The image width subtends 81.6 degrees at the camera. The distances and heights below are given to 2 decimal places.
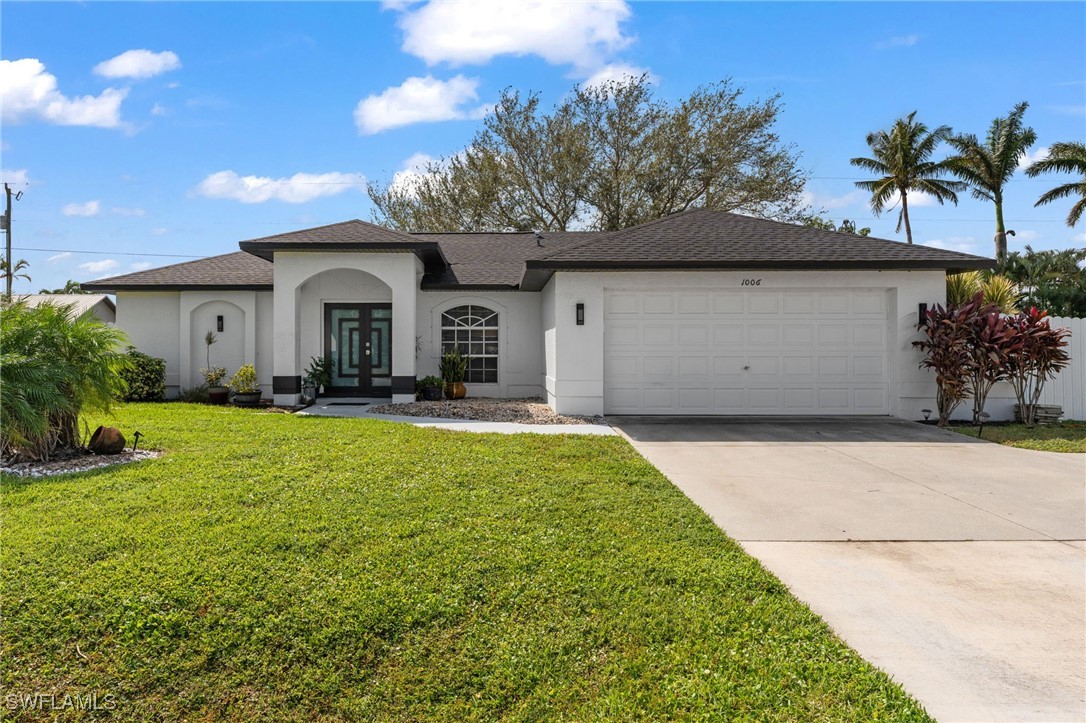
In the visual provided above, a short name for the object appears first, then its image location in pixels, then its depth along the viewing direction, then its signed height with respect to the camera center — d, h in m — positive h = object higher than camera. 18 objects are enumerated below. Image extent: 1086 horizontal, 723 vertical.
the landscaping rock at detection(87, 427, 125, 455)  7.61 -0.96
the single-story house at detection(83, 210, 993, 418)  11.70 +0.94
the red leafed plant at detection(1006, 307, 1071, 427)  11.06 +0.10
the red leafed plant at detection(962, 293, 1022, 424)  10.94 +0.27
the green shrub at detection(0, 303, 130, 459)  6.82 -0.13
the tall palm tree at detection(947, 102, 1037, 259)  28.20 +9.37
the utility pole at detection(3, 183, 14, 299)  31.22 +5.99
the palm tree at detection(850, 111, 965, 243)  32.41 +10.31
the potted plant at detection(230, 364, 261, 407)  13.61 -0.57
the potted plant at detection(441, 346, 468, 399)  14.85 -0.28
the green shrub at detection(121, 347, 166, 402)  13.99 -0.35
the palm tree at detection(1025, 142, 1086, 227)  27.19 +8.43
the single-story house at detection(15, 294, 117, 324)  27.00 +2.63
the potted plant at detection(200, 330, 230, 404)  14.00 -0.52
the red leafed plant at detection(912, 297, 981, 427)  11.03 +0.17
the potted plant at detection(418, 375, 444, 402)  14.50 -0.59
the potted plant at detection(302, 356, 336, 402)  14.54 -0.33
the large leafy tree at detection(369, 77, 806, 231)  26.73 +8.73
